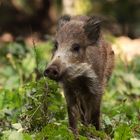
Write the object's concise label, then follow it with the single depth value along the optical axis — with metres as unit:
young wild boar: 14.17
